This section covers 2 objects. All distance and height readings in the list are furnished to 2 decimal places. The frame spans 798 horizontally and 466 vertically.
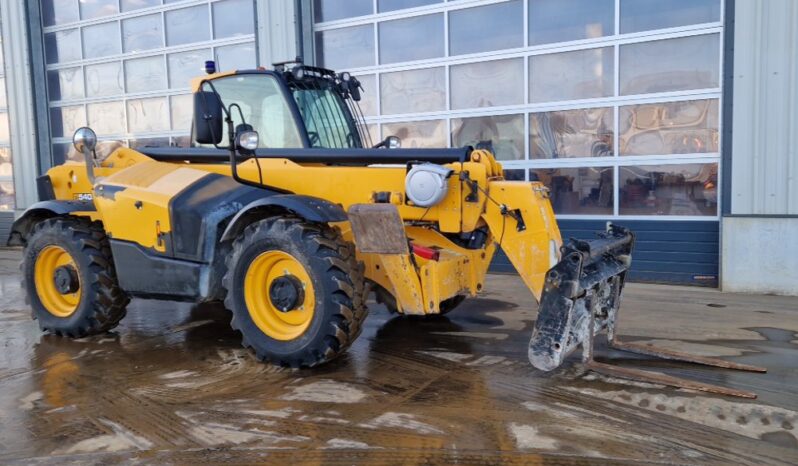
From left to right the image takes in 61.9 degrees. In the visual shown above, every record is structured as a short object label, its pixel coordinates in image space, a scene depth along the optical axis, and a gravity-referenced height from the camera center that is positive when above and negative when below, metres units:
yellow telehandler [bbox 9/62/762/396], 4.45 -0.47
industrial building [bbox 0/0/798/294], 7.75 +0.95
